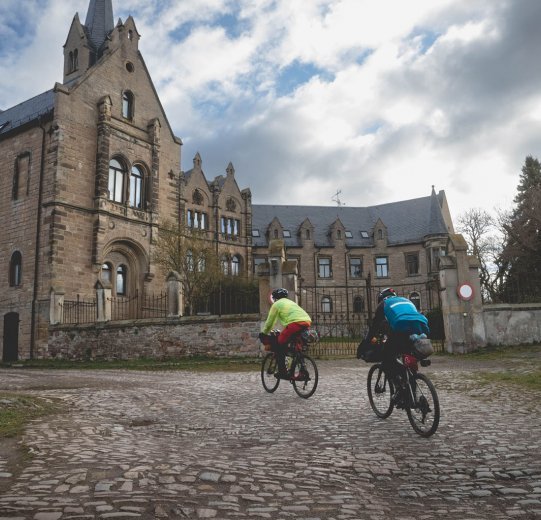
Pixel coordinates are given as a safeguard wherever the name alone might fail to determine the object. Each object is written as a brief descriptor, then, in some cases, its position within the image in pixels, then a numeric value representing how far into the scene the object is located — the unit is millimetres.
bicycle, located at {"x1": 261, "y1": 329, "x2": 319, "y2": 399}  7871
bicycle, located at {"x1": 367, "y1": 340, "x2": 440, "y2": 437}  5102
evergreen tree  33706
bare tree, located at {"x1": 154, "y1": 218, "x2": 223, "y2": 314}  27031
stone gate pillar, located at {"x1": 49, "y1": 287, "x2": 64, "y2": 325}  22312
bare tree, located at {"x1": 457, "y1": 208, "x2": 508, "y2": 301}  39312
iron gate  19014
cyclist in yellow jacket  8117
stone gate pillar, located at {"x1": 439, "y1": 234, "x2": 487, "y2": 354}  16297
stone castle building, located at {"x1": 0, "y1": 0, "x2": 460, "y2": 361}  24062
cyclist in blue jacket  5547
